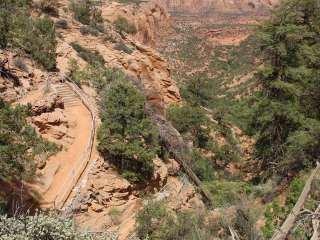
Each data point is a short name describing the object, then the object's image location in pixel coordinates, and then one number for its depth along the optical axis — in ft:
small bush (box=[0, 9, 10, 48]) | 63.72
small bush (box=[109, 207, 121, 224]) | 54.39
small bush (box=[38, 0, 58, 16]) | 109.09
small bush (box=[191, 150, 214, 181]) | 81.25
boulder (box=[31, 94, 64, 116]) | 61.05
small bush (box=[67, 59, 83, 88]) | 79.10
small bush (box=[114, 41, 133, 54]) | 112.37
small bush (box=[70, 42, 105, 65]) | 95.30
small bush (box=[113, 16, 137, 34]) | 138.51
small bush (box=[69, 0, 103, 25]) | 120.57
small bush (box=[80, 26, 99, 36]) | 111.34
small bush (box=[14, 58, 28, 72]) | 69.31
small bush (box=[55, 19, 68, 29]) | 106.79
